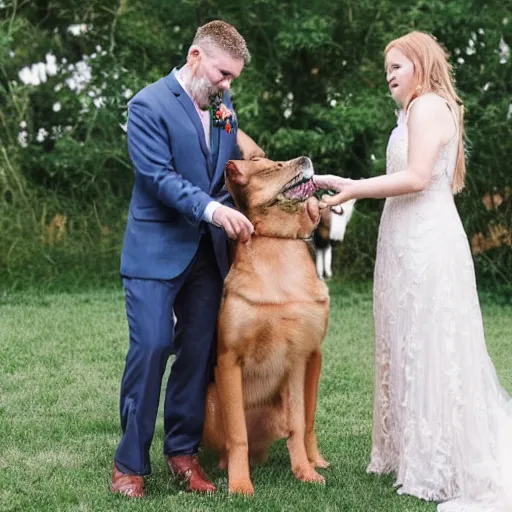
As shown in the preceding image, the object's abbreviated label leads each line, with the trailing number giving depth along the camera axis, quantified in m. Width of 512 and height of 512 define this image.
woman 3.93
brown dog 3.89
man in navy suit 3.77
